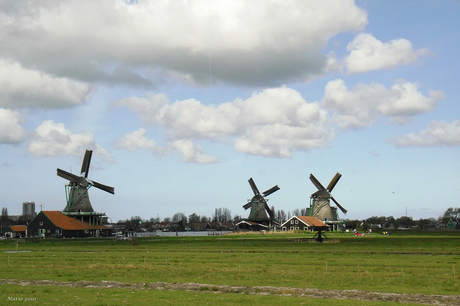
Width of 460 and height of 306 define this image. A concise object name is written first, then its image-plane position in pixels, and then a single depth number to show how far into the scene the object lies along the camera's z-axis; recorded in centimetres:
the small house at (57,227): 11111
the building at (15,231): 12556
